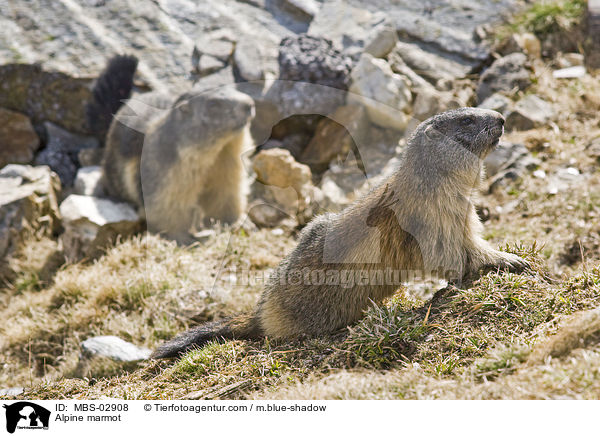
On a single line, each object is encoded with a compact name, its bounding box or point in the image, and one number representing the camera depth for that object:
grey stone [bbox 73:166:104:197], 9.48
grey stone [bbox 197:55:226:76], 10.41
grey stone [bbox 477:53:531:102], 10.04
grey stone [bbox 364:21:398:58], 10.19
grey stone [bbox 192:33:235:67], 10.52
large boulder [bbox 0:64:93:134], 10.57
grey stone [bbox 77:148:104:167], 10.34
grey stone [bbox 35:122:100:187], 10.45
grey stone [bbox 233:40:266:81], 10.02
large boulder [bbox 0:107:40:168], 10.50
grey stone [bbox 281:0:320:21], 11.32
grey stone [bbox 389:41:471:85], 10.54
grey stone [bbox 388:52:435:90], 10.05
